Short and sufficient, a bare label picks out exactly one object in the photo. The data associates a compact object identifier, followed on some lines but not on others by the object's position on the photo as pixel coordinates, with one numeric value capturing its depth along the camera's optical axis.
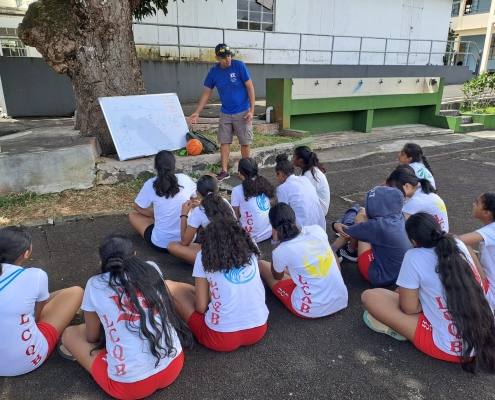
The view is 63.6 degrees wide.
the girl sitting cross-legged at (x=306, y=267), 2.78
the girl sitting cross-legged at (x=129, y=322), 2.12
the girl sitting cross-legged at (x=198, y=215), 3.08
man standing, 5.82
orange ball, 6.43
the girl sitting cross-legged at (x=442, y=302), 2.29
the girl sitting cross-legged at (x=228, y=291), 2.50
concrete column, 20.90
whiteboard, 6.05
